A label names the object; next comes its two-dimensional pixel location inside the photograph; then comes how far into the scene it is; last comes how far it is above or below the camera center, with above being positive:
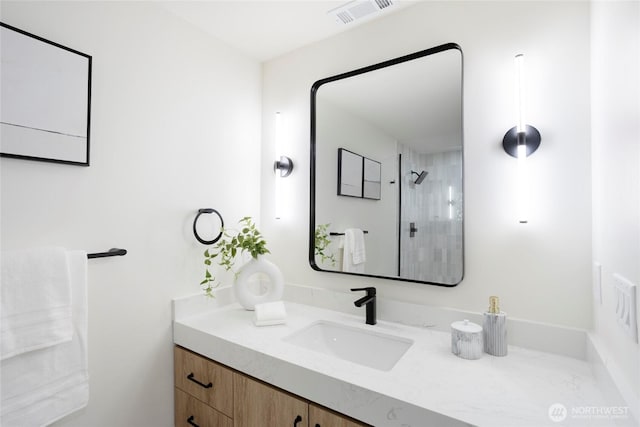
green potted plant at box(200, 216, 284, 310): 1.65 -0.28
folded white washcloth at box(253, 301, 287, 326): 1.45 -0.45
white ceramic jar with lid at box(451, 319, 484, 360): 1.10 -0.43
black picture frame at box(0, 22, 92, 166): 1.03 +0.41
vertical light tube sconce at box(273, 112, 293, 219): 1.90 +0.33
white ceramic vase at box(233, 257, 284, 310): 1.66 -0.35
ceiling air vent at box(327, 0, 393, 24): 1.44 +0.97
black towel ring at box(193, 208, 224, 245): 1.57 -0.06
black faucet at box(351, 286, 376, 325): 1.46 -0.41
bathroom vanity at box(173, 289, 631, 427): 0.85 -0.50
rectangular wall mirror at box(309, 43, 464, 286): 1.36 +0.25
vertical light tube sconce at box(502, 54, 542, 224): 1.18 +0.29
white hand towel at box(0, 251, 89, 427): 0.98 -0.53
